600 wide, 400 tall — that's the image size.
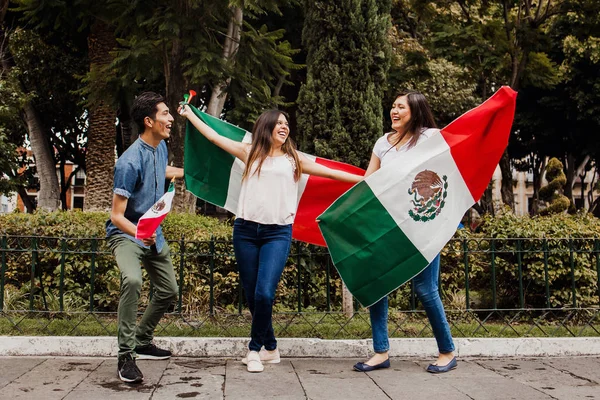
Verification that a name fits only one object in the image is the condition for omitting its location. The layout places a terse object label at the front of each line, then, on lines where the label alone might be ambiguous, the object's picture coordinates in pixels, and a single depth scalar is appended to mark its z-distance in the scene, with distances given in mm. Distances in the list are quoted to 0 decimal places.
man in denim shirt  4461
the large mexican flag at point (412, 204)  4859
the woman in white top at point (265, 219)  4773
